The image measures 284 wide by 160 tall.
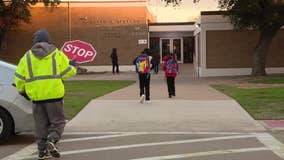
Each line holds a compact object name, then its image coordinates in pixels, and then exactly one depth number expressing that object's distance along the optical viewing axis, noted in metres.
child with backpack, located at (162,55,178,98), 19.14
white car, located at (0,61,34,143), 10.17
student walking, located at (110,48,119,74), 39.06
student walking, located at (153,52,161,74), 37.43
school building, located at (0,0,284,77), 43.16
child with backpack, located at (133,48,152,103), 17.03
